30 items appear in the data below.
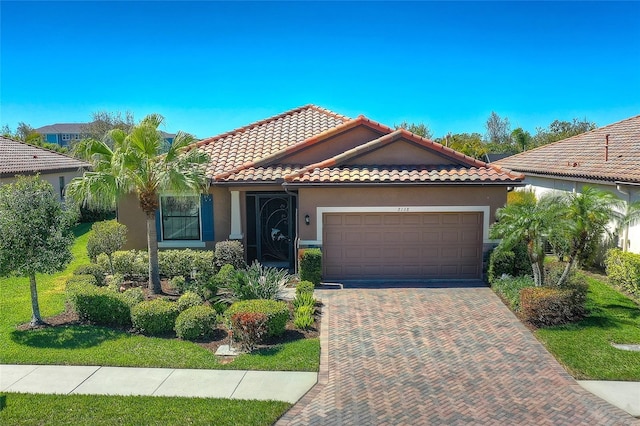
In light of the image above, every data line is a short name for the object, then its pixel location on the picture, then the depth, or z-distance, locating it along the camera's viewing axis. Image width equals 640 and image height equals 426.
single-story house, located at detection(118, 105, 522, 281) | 15.26
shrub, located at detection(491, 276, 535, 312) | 12.62
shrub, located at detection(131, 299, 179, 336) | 10.90
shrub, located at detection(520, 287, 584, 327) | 11.27
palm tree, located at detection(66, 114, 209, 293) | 12.52
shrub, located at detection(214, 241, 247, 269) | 15.70
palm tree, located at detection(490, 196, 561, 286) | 11.85
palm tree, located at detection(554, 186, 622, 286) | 11.70
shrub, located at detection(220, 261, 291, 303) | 12.55
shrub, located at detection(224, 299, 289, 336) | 10.49
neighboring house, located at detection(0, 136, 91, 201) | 23.39
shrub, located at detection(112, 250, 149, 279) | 15.31
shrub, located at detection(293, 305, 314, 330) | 11.23
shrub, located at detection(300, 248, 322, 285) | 14.77
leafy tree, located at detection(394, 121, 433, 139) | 58.69
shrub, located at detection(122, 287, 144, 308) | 11.59
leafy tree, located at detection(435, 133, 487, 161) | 47.22
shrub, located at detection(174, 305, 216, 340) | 10.62
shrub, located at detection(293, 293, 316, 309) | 12.33
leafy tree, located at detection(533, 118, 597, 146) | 57.78
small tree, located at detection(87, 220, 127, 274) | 14.86
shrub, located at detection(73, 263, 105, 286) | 14.33
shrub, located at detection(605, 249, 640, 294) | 13.36
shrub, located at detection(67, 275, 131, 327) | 11.41
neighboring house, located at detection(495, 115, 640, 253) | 15.08
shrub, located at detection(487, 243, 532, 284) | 14.46
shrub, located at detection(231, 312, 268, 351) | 10.05
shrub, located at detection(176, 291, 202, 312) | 11.55
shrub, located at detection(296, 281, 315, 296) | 13.04
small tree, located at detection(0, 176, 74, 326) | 10.81
